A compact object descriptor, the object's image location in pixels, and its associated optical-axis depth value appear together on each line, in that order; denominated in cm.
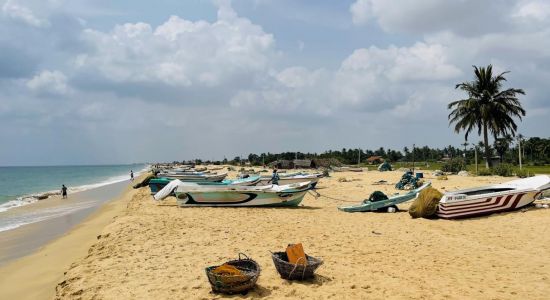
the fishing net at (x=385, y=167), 4798
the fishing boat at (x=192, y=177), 3075
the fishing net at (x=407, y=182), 2241
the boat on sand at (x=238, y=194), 1703
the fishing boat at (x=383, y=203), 1505
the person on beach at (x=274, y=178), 2244
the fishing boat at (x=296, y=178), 2617
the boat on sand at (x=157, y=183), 2362
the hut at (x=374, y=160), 8491
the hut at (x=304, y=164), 6359
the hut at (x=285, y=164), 6494
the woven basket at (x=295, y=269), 660
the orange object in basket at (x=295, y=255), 674
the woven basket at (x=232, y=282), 607
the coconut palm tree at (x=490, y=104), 3070
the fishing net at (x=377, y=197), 1530
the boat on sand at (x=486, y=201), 1308
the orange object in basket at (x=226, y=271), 626
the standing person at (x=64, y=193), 3216
